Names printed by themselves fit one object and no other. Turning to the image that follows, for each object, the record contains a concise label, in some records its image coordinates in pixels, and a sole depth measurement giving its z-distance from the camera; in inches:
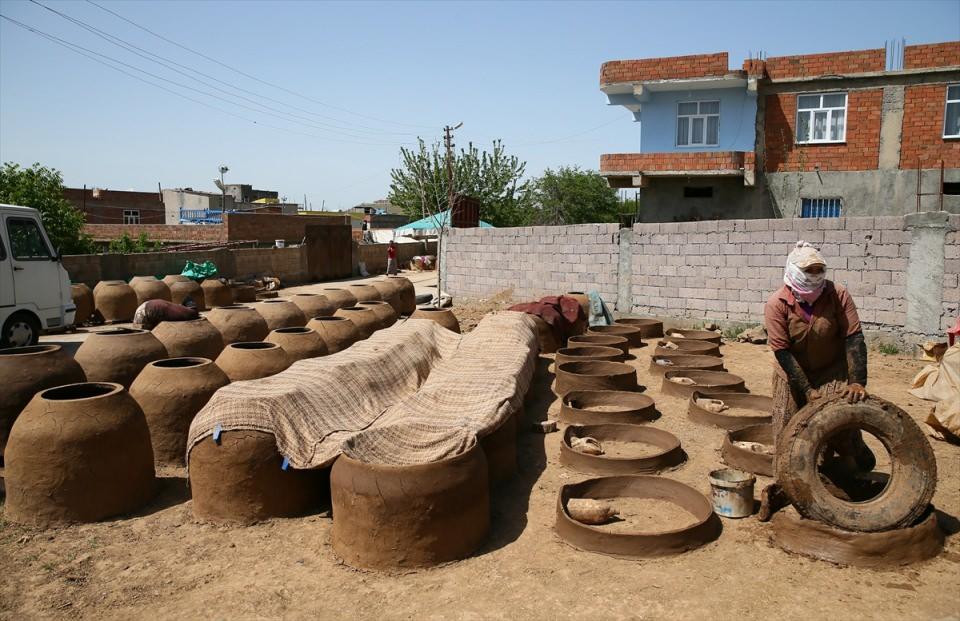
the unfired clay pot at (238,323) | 342.6
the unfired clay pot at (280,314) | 383.2
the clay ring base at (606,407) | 274.4
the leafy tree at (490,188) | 1528.3
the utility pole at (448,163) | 660.1
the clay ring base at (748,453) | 216.4
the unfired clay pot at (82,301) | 521.0
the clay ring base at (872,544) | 150.5
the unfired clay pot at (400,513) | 157.9
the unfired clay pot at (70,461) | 187.2
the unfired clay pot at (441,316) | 379.6
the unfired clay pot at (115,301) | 538.0
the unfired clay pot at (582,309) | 439.8
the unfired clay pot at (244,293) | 659.4
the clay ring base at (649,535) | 162.4
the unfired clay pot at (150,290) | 558.6
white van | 382.6
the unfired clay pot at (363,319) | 369.7
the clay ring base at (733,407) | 261.0
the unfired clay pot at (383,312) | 392.5
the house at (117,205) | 1512.1
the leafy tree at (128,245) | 850.8
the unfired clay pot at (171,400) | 224.4
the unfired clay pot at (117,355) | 256.4
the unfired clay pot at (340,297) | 460.8
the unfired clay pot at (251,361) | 251.0
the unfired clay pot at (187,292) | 574.2
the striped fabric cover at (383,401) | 180.4
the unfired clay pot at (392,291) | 527.2
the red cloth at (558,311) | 426.6
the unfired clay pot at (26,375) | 220.7
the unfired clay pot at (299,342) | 288.7
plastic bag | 677.9
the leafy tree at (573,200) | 1673.2
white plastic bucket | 180.7
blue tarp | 1301.7
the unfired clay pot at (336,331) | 326.0
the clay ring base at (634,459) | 218.5
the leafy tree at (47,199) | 753.6
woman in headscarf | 170.6
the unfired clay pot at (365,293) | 496.1
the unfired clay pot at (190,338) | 297.0
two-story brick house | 735.7
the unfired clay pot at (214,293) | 616.4
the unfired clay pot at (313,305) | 426.3
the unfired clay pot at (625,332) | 436.8
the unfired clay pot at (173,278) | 583.2
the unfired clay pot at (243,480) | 184.2
